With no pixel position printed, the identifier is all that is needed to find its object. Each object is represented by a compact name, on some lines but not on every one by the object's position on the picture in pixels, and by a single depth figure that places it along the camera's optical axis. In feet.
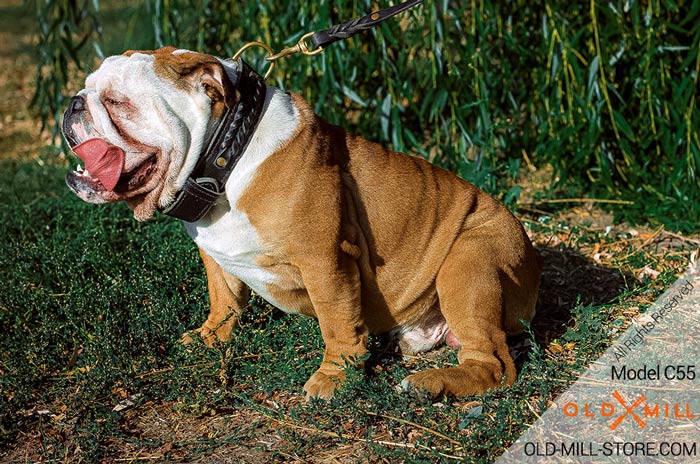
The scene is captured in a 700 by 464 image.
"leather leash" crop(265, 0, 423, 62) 11.28
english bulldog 9.51
